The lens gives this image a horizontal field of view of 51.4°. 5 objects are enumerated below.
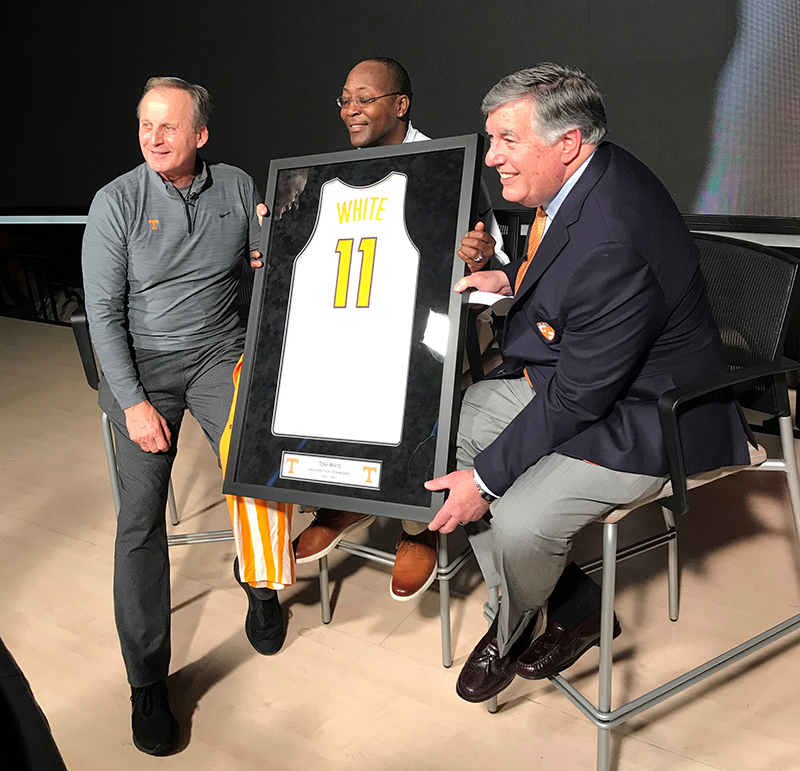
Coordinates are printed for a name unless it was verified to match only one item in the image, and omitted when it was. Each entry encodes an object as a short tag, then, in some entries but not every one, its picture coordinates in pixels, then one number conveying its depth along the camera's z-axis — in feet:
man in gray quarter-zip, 6.30
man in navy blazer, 4.89
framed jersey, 5.45
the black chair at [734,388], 5.05
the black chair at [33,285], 18.90
